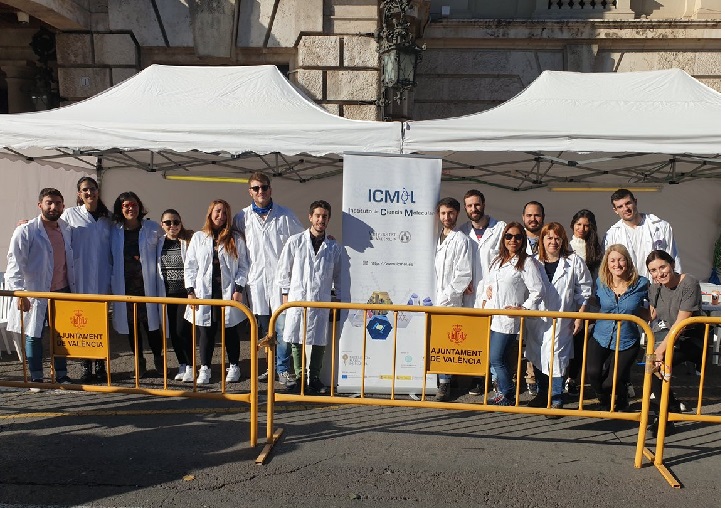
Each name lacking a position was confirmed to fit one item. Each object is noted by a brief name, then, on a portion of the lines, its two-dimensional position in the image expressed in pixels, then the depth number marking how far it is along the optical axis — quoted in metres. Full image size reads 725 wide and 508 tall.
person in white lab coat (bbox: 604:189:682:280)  6.59
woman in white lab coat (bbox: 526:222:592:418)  5.21
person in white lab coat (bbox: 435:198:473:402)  5.67
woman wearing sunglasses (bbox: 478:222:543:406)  5.18
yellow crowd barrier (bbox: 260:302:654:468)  4.35
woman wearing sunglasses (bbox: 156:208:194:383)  6.19
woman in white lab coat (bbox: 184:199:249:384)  6.00
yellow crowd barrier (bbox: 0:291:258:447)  4.47
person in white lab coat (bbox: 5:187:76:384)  5.60
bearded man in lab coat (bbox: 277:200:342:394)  5.69
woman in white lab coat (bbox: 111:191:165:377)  6.23
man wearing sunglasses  6.22
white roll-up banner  5.64
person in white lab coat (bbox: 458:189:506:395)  5.84
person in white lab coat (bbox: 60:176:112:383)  6.18
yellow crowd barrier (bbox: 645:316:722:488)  4.18
